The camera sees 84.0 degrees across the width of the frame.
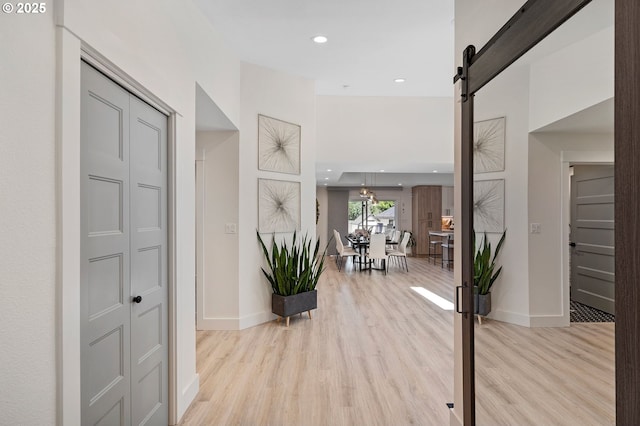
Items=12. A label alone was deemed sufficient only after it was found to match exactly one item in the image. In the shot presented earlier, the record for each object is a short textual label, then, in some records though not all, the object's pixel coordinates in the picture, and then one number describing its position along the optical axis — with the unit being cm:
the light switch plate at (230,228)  398
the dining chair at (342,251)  884
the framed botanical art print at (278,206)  421
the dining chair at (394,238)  1130
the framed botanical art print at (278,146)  423
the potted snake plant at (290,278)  414
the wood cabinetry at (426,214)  1212
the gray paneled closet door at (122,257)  142
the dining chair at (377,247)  815
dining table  895
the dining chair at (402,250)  867
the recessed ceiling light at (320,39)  349
